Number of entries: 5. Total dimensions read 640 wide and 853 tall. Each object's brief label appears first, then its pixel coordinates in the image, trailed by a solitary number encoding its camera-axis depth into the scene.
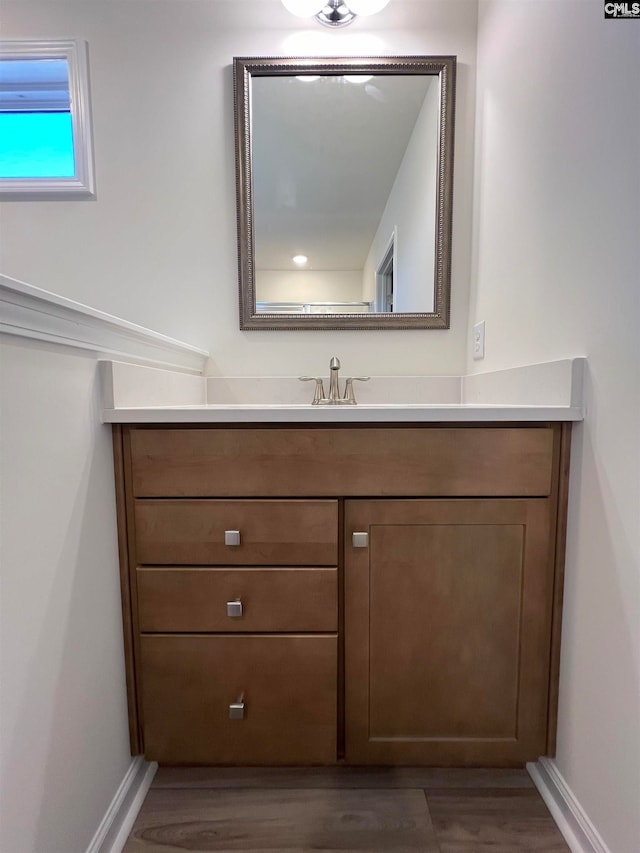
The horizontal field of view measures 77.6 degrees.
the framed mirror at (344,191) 1.36
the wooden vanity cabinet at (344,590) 0.88
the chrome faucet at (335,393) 1.37
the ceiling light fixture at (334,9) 1.26
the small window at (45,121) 1.38
